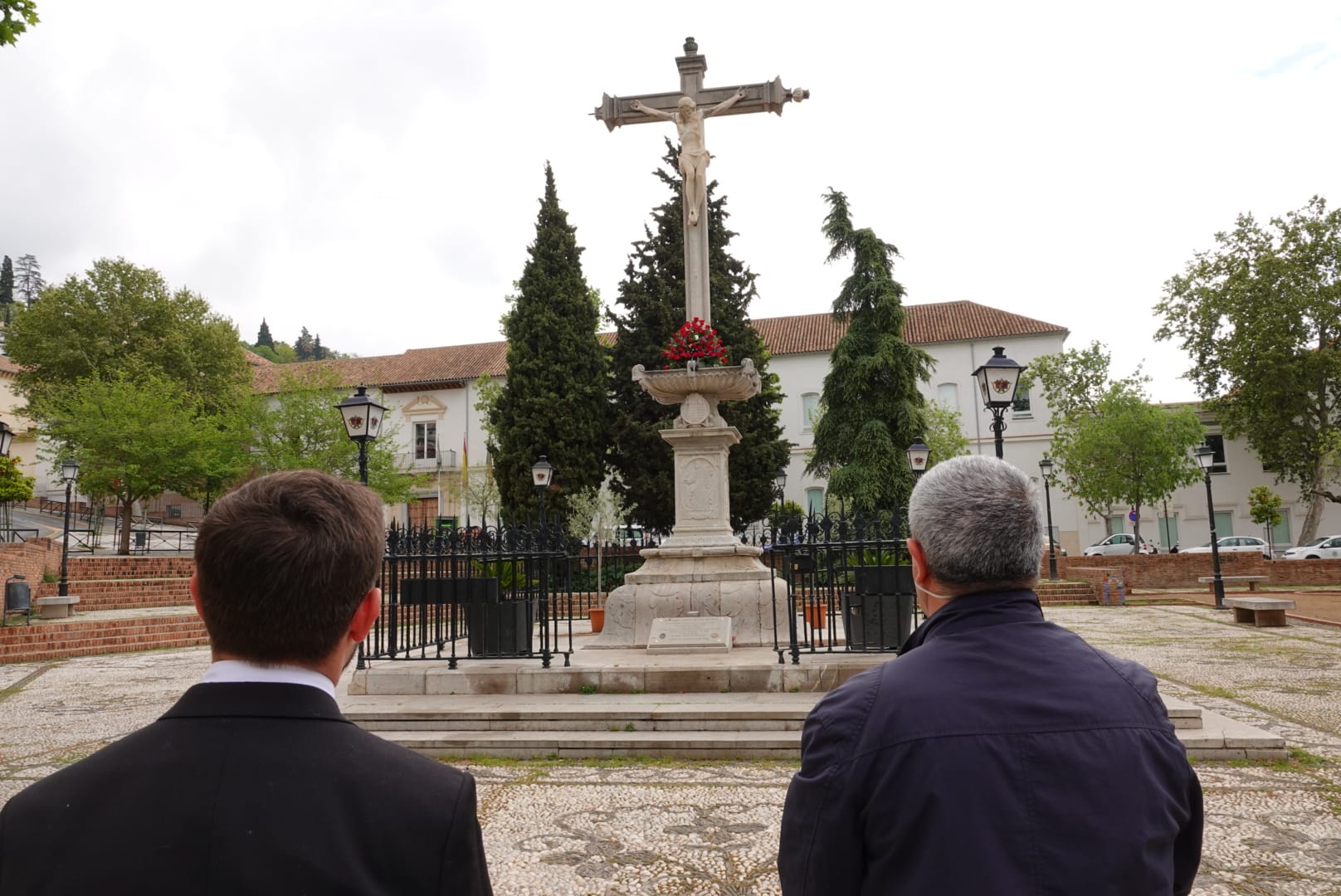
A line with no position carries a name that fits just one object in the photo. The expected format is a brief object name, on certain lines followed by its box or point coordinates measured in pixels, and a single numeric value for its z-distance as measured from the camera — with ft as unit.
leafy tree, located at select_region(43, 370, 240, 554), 107.24
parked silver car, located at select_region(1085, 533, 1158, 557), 124.77
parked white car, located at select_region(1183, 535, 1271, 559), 124.26
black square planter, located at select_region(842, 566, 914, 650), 26.63
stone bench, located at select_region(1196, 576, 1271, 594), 71.04
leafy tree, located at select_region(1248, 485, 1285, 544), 118.11
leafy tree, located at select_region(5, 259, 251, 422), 135.23
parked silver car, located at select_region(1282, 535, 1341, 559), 112.88
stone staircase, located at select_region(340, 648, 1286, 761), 21.99
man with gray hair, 4.88
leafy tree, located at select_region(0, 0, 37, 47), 25.35
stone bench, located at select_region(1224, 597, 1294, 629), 51.55
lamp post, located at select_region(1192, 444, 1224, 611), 65.36
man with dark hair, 3.84
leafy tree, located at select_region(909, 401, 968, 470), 122.72
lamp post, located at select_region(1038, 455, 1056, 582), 85.96
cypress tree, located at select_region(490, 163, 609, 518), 90.84
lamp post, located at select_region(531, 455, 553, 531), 63.57
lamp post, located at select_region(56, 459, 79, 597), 68.24
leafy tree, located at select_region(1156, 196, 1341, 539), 118.83
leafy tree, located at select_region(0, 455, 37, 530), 90.33
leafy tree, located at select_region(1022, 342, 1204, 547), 117.70
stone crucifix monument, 33.65
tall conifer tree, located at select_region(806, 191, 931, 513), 89.51
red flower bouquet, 35.73
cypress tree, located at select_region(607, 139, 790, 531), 90.43
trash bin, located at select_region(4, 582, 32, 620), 57.26
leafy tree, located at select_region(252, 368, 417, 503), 112.88
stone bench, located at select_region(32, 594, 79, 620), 64.75
